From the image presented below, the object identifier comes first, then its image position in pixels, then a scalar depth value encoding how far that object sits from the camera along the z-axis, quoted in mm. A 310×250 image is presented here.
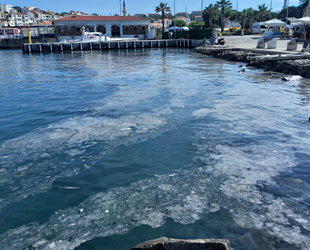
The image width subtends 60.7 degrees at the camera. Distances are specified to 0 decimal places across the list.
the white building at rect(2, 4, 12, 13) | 183500
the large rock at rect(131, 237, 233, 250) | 2525
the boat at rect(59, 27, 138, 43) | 43969
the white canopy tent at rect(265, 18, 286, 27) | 35531
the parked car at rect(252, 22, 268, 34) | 56638
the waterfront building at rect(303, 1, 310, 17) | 41375
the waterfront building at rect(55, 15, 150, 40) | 51438
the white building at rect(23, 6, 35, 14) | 146925
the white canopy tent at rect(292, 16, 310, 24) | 26191
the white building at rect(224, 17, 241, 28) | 90138
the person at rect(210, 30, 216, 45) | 39094
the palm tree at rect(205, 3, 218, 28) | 74812
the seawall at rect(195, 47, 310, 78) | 15398
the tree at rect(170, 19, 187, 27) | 96181
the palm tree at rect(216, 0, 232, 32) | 66125
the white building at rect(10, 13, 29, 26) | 139875
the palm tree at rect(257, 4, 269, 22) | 79250
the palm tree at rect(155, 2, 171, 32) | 64125
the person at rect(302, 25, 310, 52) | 17747
